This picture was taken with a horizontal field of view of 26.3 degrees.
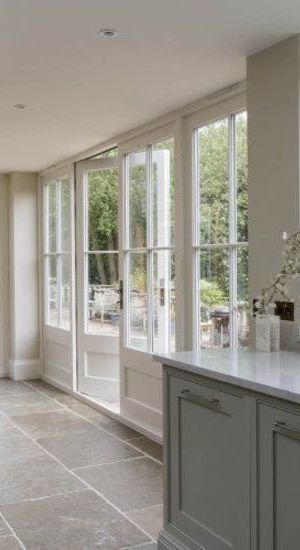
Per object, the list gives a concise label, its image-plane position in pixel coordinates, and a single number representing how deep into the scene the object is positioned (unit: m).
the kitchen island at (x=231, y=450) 2.10
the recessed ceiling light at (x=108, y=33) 2.70
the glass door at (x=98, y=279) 5.62
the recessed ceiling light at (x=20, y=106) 3.92
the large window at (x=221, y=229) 3.64
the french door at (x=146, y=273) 4.45
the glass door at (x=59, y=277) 6.13
